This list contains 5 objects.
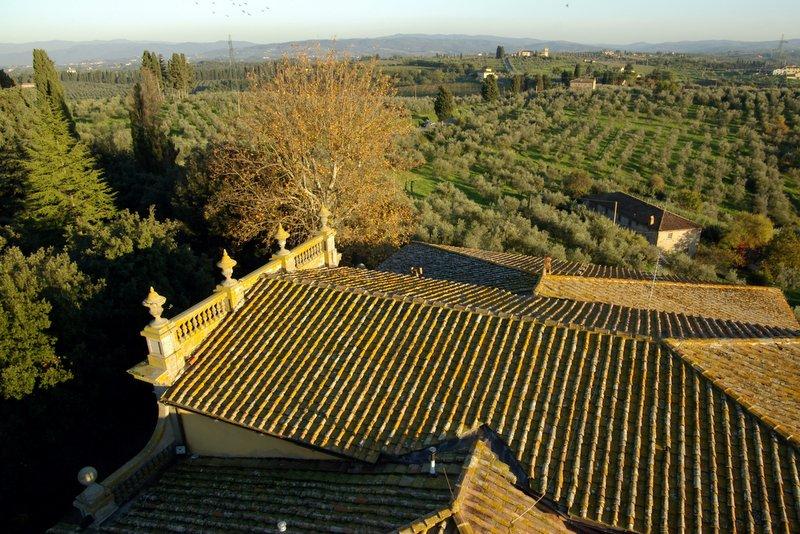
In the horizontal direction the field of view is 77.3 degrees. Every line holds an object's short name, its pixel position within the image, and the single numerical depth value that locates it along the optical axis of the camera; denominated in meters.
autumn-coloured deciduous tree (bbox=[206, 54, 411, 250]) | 22.27
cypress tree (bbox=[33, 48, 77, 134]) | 41.78
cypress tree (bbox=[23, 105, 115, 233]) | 26.02
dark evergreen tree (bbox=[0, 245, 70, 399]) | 11.73
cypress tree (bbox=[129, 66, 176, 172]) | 32.88
